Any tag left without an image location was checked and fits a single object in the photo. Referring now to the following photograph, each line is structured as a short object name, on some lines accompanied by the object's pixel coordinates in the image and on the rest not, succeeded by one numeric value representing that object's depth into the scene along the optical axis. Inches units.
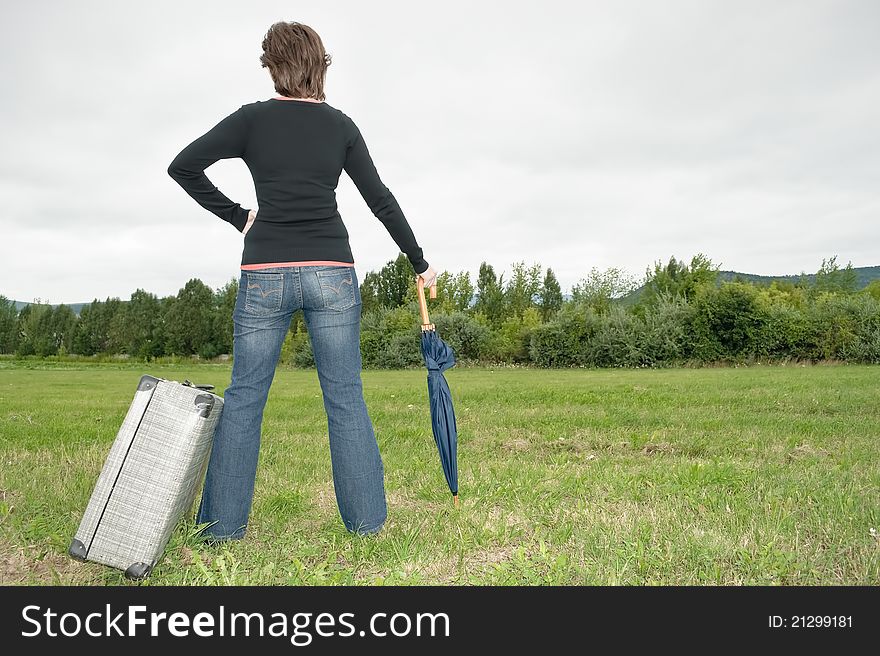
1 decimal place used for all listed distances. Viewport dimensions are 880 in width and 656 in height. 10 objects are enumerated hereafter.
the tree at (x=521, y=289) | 1971.0
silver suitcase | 128.0
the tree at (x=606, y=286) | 2116.1
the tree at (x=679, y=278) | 1871.3
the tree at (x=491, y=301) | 1930.4
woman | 138.4
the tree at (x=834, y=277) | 2226.9
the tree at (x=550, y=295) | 2052.2
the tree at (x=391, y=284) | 1986.6
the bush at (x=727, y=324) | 1171.3
